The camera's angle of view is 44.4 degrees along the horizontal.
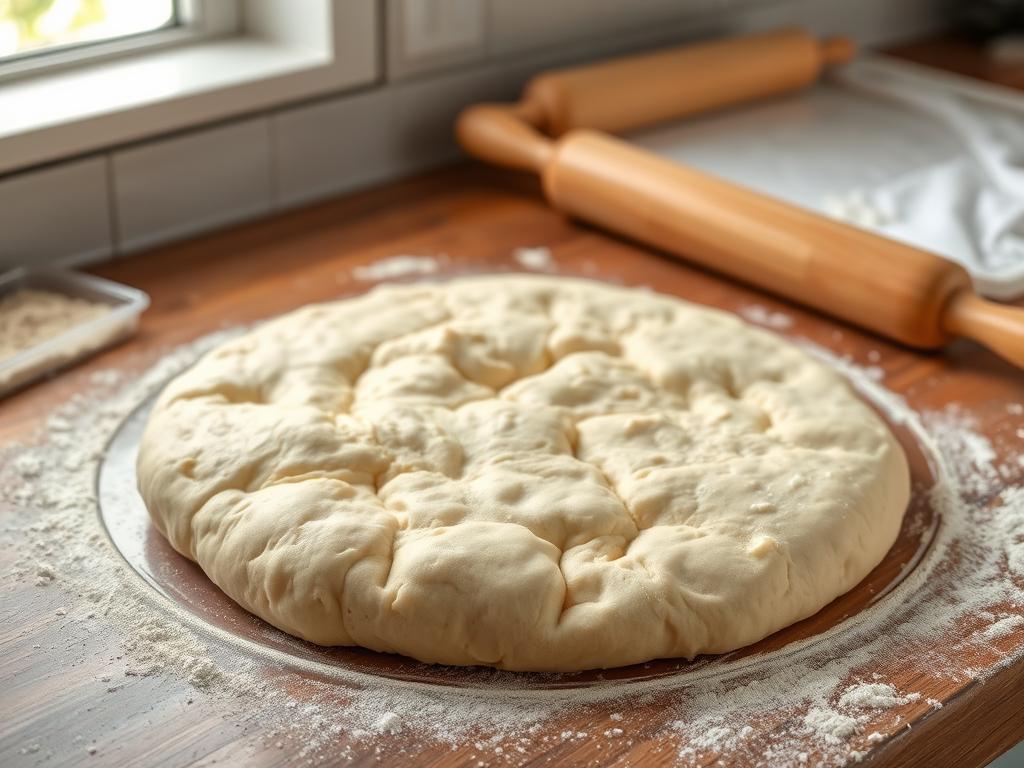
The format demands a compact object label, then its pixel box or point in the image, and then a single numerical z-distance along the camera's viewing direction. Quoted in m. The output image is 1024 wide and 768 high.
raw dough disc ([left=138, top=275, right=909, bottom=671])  1.00
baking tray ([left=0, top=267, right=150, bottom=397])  1.37
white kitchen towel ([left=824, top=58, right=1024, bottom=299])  1.67
